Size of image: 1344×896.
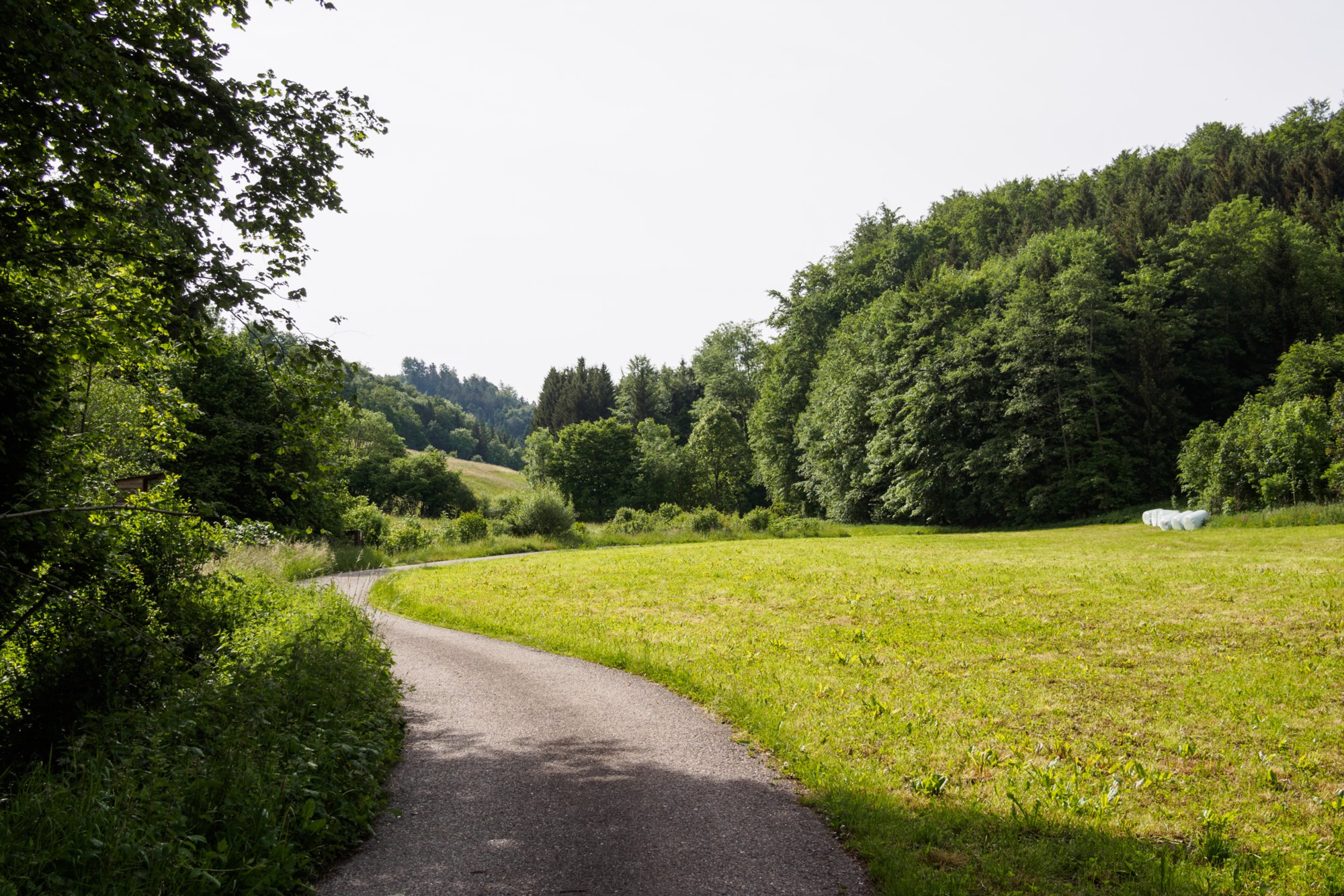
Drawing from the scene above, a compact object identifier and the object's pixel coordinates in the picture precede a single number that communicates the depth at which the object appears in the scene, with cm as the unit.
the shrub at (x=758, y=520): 3944
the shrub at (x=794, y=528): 3888
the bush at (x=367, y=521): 3175
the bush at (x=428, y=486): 6172
